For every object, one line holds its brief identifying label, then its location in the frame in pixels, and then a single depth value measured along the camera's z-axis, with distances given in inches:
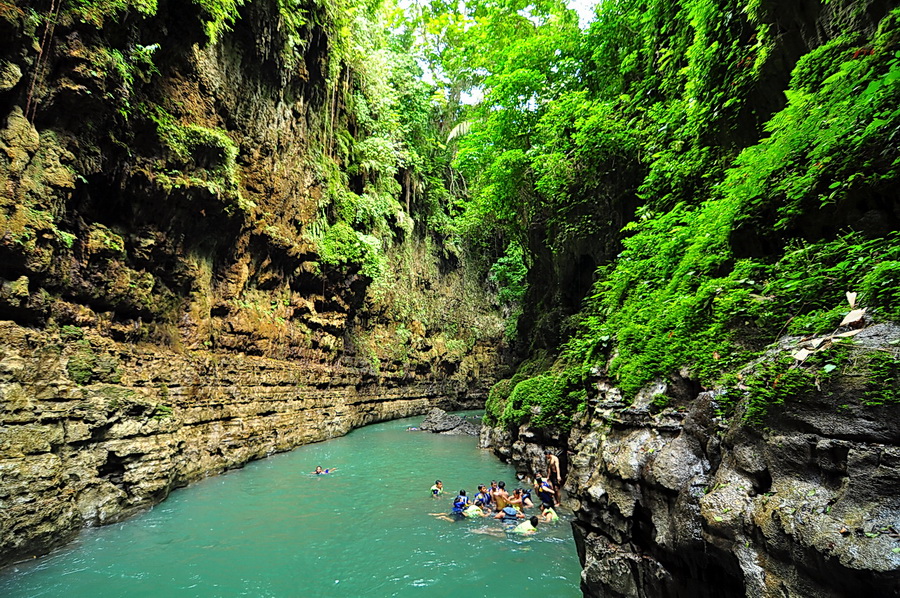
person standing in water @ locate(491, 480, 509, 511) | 370.3
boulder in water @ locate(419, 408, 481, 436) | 866.8
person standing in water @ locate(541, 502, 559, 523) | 351.6
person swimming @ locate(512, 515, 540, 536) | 330.0
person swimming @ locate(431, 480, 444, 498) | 436.6
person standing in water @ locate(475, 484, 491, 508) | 389.4
